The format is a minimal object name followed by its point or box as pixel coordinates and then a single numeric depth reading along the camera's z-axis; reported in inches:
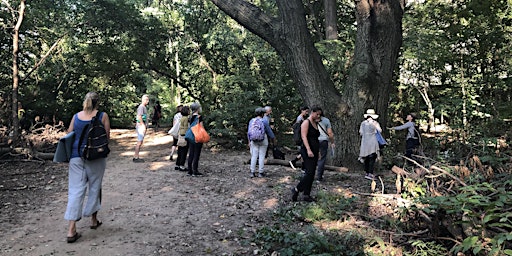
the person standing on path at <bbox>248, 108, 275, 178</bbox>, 340.2
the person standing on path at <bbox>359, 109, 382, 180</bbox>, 340.2
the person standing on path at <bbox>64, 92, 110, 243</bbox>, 185.5
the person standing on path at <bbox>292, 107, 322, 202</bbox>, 259.8
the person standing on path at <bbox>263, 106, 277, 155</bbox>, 346.2
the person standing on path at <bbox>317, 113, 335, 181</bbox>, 318.7
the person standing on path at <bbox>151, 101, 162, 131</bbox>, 861.7
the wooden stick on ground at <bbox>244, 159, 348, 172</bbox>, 412.4
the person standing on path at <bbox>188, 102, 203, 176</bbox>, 342.3
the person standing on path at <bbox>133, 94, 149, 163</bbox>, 382.2
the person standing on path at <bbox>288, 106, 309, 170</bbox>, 322.7
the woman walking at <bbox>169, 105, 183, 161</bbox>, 406.0
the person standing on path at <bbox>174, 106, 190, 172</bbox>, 364.9
